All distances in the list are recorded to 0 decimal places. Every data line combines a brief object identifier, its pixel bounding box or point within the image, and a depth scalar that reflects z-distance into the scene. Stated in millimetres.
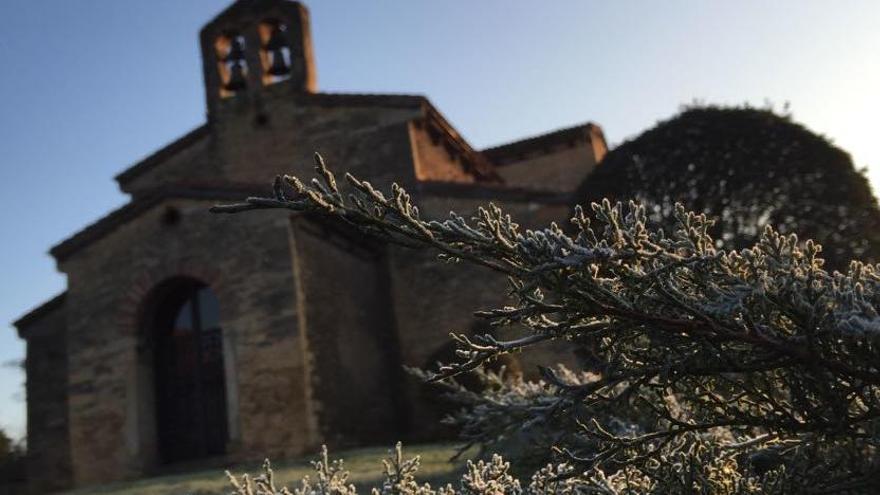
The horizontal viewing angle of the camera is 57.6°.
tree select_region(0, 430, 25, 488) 13536
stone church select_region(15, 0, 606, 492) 10336
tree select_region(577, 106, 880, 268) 7586
